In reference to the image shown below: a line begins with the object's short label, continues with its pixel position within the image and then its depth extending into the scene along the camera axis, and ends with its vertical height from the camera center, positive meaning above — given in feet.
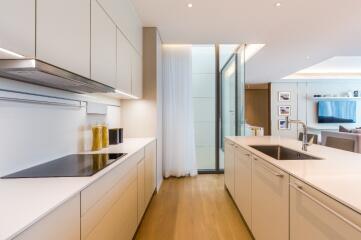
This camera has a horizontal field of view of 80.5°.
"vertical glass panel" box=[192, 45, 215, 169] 15.20 +1.31
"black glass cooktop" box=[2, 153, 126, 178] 4.04 -1.02
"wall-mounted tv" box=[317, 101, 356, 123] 26.45 +1.19
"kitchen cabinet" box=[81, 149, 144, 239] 3.63 -1.82
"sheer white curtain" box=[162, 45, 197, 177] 13.87 +0.68
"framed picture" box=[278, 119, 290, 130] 27.25 -0.45
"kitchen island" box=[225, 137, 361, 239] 2.95 -1.34
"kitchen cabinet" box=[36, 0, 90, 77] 3.54 +1.66
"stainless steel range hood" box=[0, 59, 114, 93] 3.26 +0.84
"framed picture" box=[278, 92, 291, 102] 27.14 +2.99
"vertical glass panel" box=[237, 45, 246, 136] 13.96 +1.68
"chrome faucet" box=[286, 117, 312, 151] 6.71 -0.69
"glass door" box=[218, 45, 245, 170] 14.02 +1.60
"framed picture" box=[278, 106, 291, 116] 27.11 +1.27
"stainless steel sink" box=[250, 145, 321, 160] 7.26 -1.16
